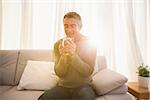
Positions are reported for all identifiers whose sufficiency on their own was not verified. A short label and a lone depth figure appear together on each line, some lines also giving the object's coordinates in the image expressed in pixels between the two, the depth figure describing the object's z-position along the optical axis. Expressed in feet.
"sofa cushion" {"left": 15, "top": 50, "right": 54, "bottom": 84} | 8.87
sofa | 7.13
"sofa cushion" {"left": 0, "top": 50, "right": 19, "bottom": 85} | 8.61
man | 6.27
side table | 7.56
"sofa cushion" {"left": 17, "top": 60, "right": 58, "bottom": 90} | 7.83
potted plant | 8.21
